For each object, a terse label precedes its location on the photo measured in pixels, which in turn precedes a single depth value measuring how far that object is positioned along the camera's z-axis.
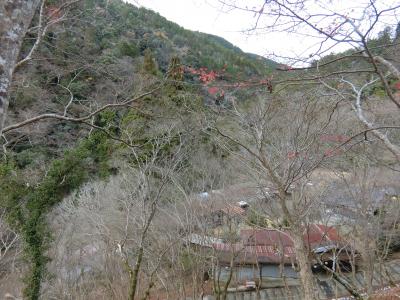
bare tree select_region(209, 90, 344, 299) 5.02
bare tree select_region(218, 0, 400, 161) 2.52
